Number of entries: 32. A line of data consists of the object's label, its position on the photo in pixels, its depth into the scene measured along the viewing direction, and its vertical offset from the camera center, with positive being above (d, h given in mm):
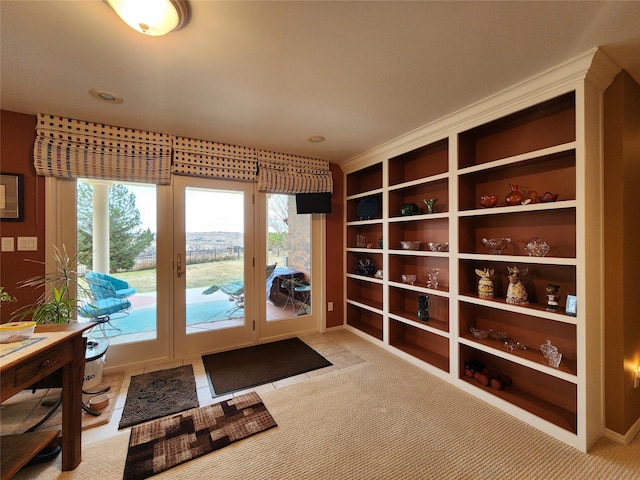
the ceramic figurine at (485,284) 2156 -370
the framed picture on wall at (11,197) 2182 +367
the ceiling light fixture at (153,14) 1171 +1037
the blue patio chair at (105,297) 2504 -551
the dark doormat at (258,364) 2424 -1288
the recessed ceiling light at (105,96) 1907 +1072
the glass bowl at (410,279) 2913 -441
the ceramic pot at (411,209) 2881 +324
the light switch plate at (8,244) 2189 -24
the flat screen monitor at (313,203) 3453 +486
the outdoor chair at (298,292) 3607 -729
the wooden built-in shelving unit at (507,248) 1664 -80
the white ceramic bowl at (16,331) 1352 -480
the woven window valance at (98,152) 2262 +814
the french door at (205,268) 2660 -318
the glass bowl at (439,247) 2637 -82
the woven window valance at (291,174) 3166 +824
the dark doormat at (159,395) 1964 -1282
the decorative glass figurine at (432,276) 2723 -390
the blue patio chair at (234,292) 3150 -621
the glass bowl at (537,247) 1903 -66
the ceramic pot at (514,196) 1998 +318
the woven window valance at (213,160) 2760 +874
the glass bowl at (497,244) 2184 -47
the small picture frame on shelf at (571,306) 1674 -432
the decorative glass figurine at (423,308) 2754 -720
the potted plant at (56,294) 2002 -447
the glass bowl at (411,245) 2877 -67
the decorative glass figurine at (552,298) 1796 -407
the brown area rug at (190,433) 1552 -1286
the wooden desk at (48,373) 1180 -673
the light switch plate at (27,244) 2248 -26
